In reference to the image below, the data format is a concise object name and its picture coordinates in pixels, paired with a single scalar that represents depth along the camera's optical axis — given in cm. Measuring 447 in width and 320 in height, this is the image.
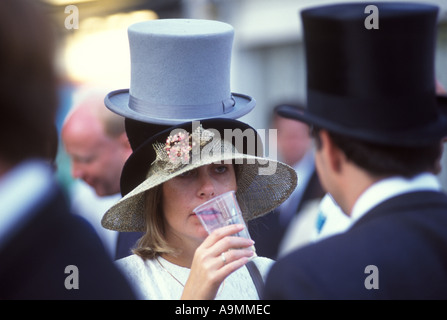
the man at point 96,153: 415
